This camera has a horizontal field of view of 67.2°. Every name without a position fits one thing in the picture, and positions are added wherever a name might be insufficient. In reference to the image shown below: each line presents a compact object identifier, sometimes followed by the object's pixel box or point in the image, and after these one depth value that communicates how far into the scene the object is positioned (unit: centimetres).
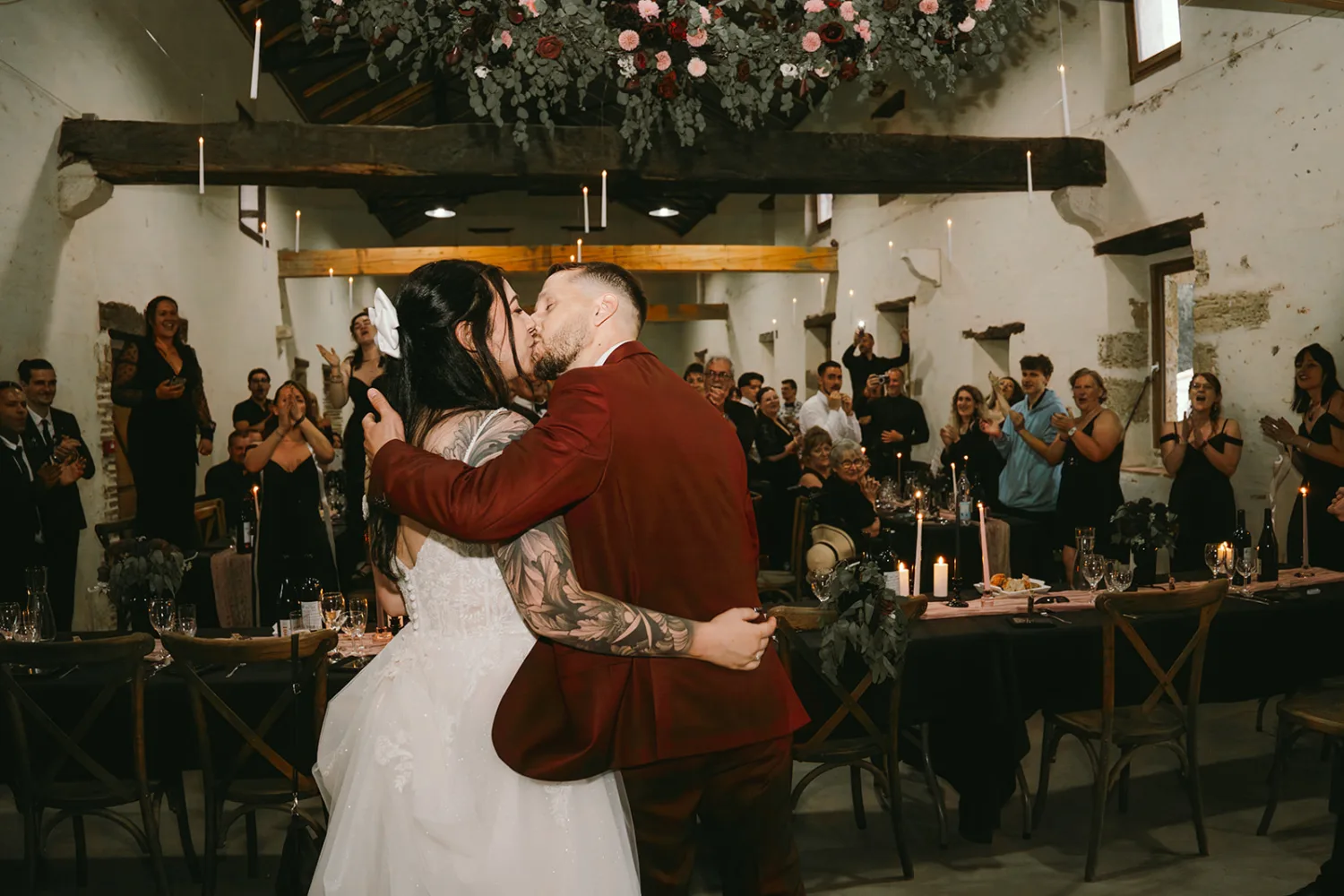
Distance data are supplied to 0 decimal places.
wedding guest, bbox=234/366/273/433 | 746
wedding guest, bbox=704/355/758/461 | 718
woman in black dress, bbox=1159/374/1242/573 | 520
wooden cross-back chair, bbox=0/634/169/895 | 268
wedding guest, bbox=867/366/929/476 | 887
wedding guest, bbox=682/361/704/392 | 824
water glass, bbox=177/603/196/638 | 319
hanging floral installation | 393
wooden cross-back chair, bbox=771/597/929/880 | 296
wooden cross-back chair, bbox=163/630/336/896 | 263
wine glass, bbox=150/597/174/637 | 318
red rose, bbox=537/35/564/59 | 393
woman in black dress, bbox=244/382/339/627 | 468
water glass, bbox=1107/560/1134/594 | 352
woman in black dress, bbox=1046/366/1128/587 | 560
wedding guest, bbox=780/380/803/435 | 1138
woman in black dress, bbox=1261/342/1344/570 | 459
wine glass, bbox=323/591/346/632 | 320
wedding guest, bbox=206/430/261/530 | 608
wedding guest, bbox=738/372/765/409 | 881
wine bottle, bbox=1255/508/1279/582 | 388
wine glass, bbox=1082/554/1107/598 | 361
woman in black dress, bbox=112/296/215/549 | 561
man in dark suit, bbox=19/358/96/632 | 484
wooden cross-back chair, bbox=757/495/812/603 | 551
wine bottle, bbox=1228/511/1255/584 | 384
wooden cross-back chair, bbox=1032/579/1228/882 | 295
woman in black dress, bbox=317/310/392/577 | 496
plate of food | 388
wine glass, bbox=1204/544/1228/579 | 389
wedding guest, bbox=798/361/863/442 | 880
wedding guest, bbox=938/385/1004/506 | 707
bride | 152
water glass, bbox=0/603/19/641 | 317
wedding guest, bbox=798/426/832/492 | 582
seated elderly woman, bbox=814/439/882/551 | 509
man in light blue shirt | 621
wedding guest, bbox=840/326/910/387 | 937
